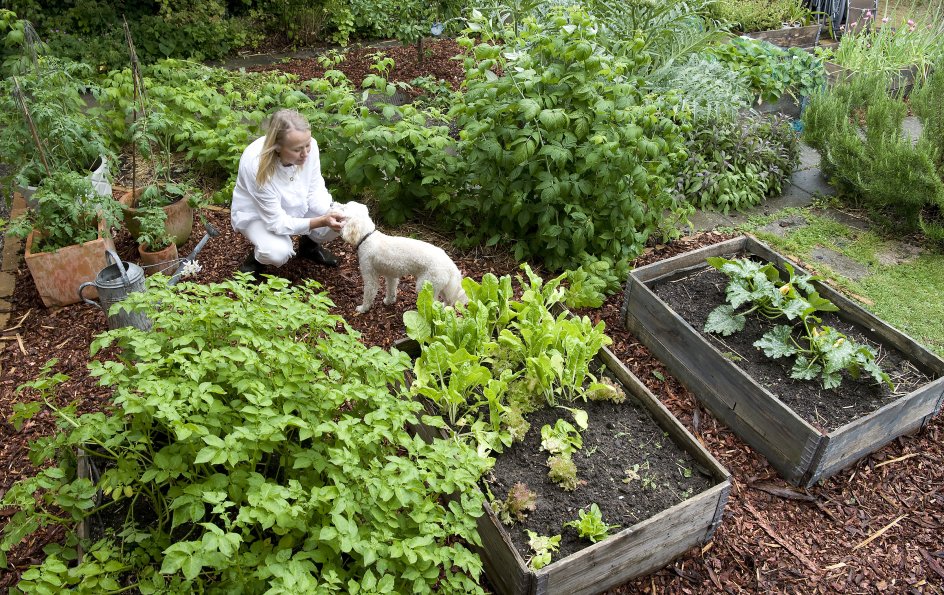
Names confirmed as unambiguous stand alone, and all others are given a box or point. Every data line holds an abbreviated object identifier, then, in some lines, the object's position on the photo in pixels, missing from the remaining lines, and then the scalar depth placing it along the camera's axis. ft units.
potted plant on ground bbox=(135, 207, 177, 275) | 14.60
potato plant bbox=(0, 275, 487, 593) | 6.91
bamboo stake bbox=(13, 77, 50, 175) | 13.52
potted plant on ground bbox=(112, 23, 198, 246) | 14.88
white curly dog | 12.91
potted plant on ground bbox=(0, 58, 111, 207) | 14.10
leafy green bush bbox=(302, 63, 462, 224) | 15.72
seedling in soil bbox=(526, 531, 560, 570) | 9.27
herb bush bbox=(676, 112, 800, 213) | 19.65
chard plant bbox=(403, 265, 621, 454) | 10.85
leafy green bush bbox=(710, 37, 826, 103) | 23.20
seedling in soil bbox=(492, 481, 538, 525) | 9.84
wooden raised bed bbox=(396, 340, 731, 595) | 8.91
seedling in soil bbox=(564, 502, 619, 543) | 9.42
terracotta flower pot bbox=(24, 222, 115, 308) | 13.92
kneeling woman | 13.35
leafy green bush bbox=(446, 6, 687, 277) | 13.84
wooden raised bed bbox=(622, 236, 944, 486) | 11.34
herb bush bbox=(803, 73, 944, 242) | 17.62
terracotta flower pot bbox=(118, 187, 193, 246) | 15.47
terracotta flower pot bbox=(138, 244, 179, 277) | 14.96
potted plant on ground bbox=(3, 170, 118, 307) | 13.58
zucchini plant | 12.12
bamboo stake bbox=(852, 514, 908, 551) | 11.08
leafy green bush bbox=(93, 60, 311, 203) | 17.30
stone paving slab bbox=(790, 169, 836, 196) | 21.03
